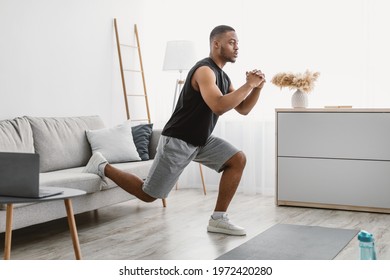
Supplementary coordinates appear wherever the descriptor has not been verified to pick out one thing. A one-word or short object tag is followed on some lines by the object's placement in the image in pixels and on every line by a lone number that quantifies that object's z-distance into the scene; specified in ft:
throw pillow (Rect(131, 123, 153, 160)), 15.47
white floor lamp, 17.45
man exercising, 11.41
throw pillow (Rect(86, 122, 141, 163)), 14.66
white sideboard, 14.62
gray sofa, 11.27
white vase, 15.65
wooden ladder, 17.98
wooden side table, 8.33
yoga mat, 10.18
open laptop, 8.41
